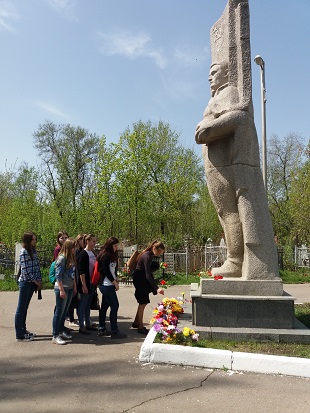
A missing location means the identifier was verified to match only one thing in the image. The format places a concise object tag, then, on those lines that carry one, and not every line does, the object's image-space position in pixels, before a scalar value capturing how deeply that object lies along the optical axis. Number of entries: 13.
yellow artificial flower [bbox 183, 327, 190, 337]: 5.05
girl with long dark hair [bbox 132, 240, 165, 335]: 6.70
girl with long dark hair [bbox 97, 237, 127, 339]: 6.47
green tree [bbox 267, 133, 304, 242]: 35.28
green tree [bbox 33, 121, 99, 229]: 33.12
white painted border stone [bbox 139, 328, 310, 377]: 4.38
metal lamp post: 15.66
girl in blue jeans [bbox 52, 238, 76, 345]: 6.05
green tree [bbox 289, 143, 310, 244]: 24.25
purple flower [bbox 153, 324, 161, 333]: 5.31
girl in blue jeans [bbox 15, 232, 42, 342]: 6.32
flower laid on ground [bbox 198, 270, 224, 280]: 5.84
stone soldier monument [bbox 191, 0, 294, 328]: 5.52
